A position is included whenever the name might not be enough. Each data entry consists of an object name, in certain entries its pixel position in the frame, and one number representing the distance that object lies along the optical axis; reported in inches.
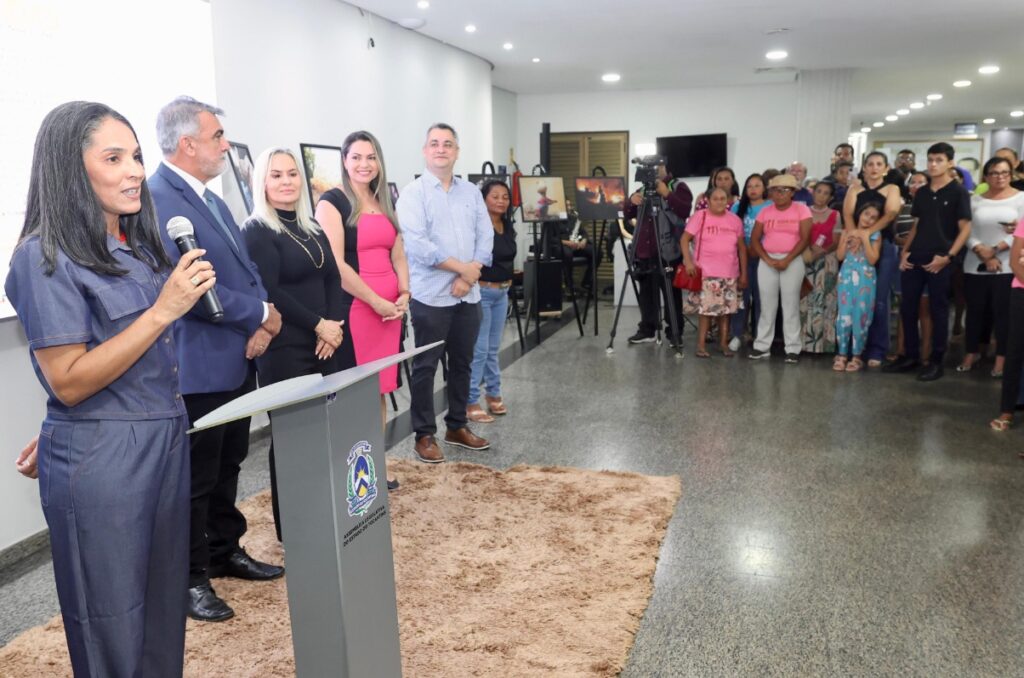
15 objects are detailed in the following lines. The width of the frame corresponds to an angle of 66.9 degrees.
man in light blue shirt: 147.7
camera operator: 257.3
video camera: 249.9
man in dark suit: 88.2
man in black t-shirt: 206.5
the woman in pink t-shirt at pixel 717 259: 245.6
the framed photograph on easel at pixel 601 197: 283.4
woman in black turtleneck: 103.2
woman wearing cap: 238.7
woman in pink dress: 123.6
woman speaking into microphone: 52.9
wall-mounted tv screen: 420.8
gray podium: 54.9
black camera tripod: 252.5
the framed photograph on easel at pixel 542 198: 279.4
